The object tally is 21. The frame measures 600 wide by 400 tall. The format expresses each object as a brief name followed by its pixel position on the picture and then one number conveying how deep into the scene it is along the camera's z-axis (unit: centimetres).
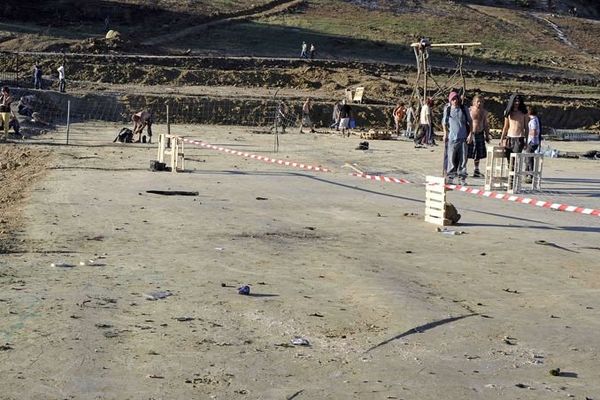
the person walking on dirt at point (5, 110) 3103
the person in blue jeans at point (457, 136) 2144
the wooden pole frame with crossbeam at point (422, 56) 3456
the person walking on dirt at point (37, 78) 4412
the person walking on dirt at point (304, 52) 5697
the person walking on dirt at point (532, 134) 2206
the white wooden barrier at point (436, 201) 1599
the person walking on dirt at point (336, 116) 4078
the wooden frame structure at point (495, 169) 2125
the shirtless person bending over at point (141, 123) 3281
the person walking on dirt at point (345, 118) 3862
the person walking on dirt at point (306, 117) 4050
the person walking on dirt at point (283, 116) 3934
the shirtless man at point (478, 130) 2245
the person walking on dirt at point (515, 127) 2156
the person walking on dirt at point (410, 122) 3853
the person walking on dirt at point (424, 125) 3381
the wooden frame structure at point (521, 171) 2064
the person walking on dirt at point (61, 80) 4433
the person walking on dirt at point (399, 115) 4019
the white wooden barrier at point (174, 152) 2311
